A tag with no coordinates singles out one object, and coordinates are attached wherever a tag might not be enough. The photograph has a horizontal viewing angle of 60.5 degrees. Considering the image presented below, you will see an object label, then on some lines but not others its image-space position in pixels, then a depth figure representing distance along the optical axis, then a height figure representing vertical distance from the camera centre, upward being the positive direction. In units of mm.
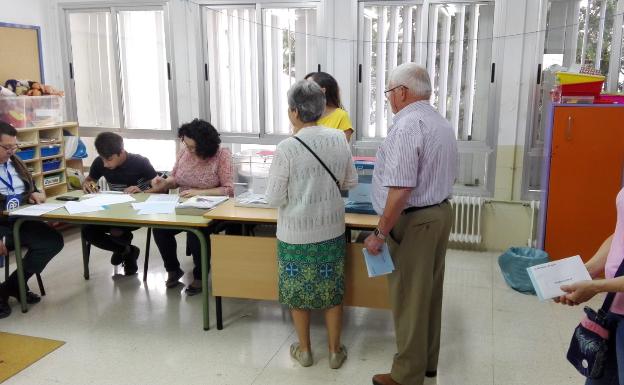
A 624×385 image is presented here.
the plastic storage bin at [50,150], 4648 -482
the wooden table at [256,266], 2785 -908
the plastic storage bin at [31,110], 4320 -127
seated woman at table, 3504 -550
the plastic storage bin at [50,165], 4691 -611
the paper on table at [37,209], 3146 -676
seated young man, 3748 -617
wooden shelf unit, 4477 -464
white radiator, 4371 -1001
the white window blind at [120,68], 5066 +262
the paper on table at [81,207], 3168 -668
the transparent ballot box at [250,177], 3170 -487
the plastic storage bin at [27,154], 4371 -477
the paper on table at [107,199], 3359 -659
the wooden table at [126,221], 2932 -698
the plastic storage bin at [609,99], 3660 -20
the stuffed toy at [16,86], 4535 +75
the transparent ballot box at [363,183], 2877 -466
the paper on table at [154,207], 3123 -663
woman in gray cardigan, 2355 -506
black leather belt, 2164 -453
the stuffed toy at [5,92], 4309 +24
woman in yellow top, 3049 -88
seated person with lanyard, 3279 -820
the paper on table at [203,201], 3064 -618
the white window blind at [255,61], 4676 +306
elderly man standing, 2088 -434
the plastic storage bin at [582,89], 3645 +48
